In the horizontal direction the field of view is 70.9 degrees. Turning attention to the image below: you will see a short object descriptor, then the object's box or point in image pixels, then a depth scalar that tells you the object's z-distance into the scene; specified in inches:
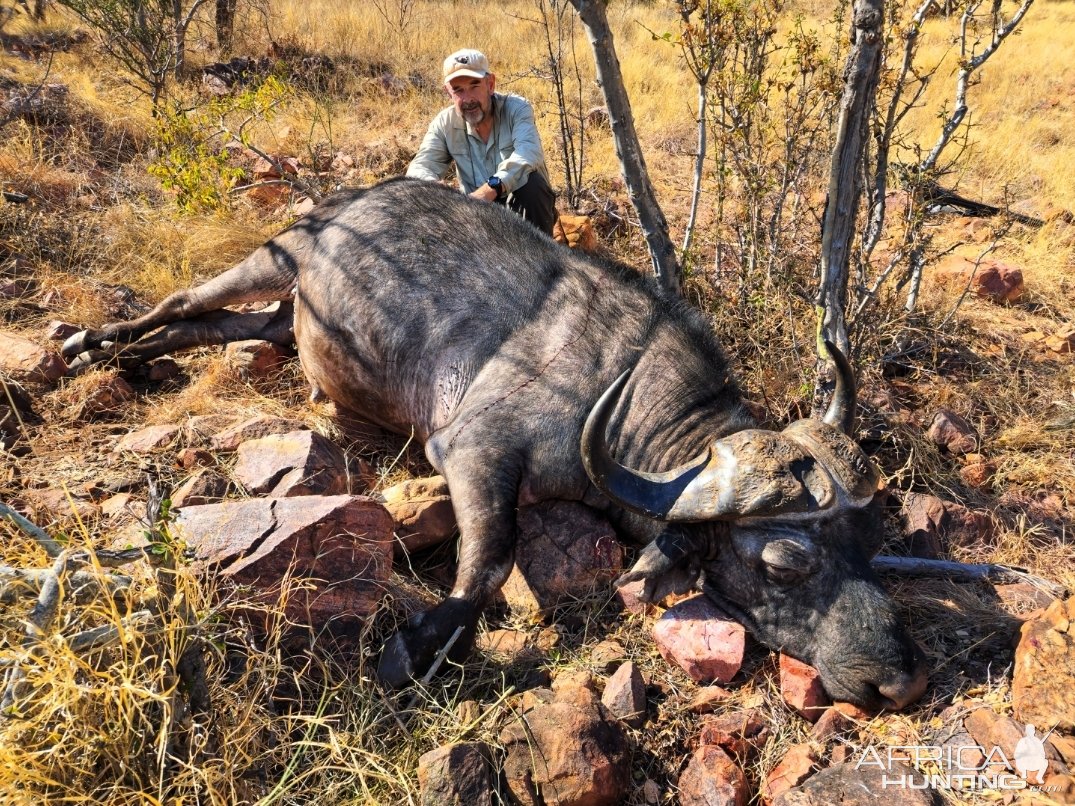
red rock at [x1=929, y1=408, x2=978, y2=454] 189.2
